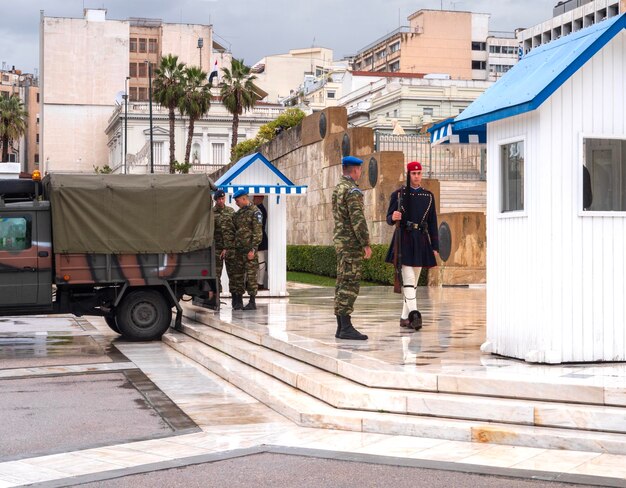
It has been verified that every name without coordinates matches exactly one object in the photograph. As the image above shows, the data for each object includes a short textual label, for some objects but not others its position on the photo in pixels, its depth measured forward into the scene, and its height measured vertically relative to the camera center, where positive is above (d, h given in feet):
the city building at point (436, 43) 353.51 +67.70
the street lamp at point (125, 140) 279.51 +27.14
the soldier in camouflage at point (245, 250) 54.95 -0.84
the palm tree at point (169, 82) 249.75 +38.41
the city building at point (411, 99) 238.68 +33.22
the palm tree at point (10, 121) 330.13 +38.12
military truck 47.80 -0.56
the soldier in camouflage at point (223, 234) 55.98 +0.05
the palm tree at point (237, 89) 239.09 +35.04
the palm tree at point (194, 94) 249.96 +34.98
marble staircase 24.82 -4.64
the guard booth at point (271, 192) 65.00 +2.76
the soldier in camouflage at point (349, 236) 37.27 -0.07
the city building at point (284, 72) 398.01 +64.79
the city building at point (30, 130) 501.15 +53.51
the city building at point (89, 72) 371.56 +61.12
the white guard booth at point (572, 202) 30.07 +0.92
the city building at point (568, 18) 323.98 +73.89
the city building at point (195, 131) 313.53 +33.01
